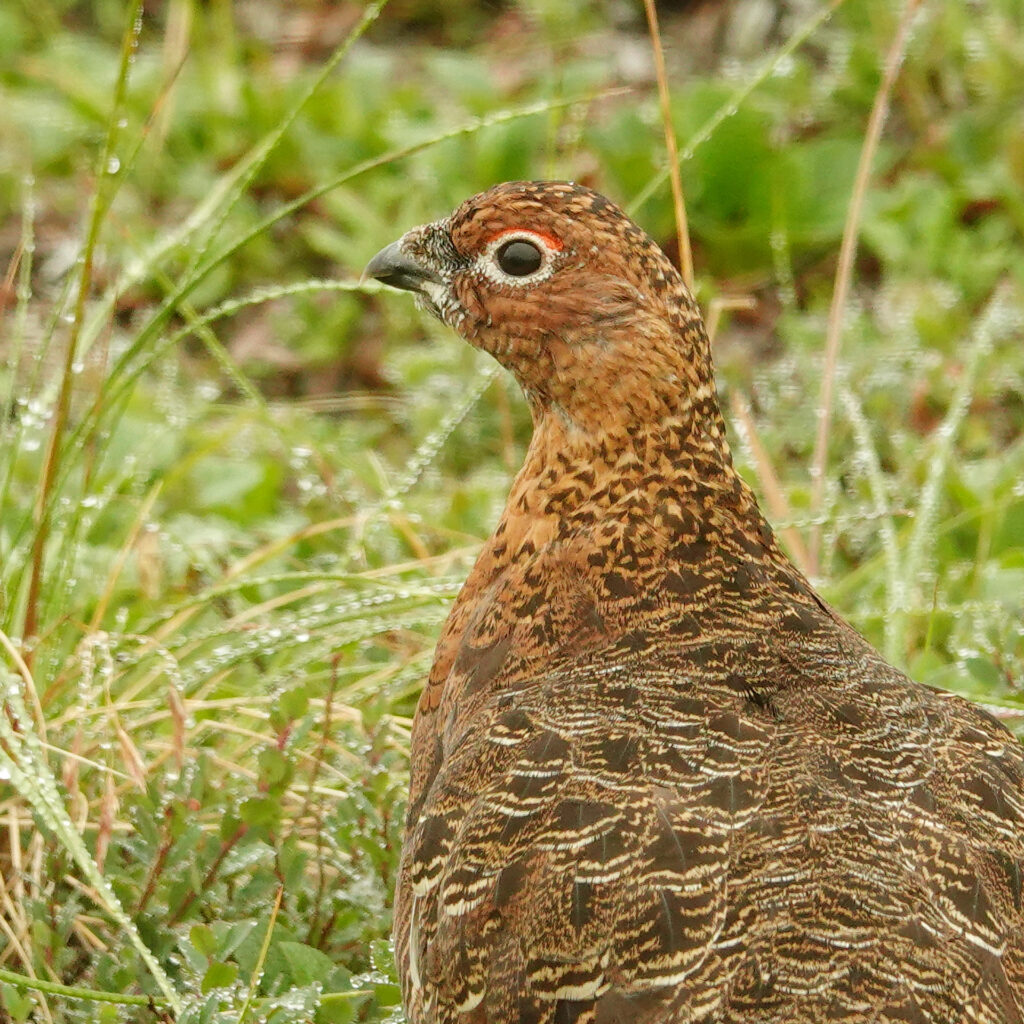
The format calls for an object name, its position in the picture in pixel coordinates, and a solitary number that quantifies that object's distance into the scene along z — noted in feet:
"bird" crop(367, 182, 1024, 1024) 17.62
